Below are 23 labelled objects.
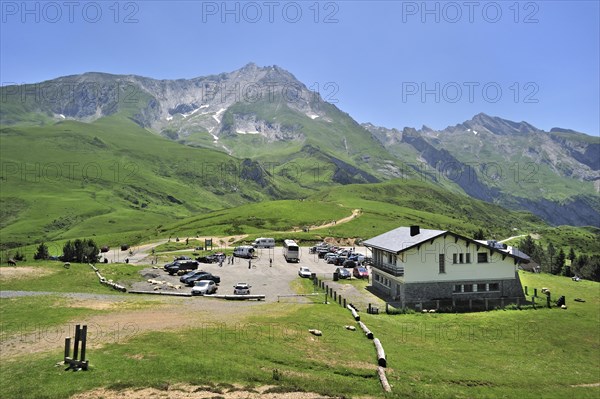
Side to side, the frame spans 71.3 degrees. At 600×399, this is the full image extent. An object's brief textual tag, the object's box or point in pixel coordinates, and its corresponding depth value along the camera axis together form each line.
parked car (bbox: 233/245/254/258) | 104.32
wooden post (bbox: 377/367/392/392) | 27.49
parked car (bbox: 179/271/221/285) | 68.00
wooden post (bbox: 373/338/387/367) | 31.58
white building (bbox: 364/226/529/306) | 60.06
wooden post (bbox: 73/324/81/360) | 26.41
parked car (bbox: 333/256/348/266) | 97.41
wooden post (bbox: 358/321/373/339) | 38.68
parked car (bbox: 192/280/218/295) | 58.67
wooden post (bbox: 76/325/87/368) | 26.33
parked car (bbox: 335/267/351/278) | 78.56
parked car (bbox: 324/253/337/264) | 99.62
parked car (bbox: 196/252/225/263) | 95.77
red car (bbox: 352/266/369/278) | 79.55
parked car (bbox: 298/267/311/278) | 77.28
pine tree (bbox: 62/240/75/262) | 86.81
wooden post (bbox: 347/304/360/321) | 45.13
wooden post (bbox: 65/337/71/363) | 26.93
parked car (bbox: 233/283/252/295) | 60.12
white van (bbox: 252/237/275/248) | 125.12
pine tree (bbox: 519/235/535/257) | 166.46
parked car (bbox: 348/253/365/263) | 94.88
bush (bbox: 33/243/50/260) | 93.62
